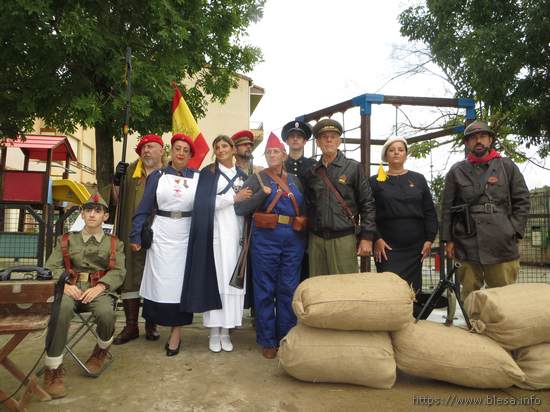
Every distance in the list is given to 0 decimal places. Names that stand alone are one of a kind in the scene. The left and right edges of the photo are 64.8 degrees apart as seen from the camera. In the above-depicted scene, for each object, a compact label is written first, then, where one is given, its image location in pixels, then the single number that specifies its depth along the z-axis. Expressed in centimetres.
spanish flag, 458
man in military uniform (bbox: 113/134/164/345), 422
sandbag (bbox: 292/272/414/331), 297
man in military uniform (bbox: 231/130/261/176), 435
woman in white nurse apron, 384
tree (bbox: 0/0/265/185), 603
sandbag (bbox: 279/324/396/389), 296
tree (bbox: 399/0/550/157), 717
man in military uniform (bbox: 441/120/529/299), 360
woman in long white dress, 378
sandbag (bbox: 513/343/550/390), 293
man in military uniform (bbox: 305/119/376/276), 376
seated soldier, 318
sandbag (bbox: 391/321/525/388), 290
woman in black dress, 390
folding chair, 319
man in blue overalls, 377
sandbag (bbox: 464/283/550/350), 295
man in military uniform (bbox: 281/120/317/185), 441
